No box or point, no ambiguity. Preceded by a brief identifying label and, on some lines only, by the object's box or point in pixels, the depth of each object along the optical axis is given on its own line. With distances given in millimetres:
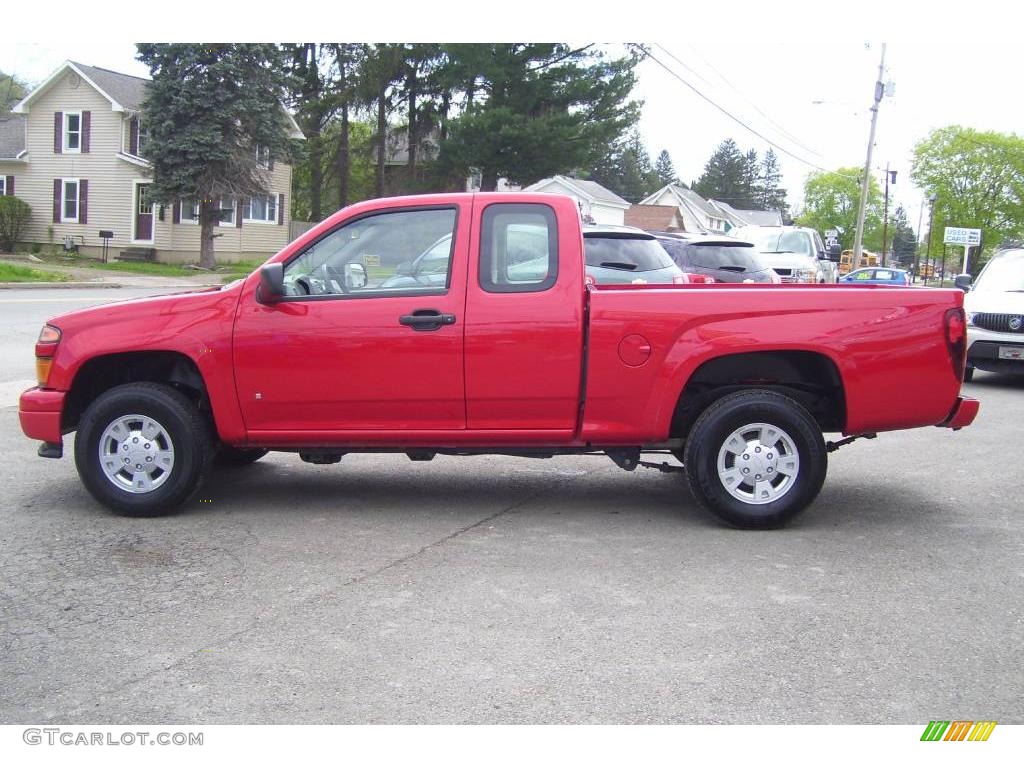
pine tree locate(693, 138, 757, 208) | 134125
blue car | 42634
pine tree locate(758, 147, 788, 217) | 145625
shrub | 40719
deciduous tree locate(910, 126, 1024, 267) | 67438
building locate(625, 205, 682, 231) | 79062
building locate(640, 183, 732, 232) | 88188
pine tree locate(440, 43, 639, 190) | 41688
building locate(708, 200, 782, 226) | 106375
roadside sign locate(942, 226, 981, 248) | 39250
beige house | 40906
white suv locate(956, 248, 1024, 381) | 12969
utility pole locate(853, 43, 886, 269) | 40594
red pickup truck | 6039
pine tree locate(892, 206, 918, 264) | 119562
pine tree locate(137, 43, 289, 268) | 35344
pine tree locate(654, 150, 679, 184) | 142875
